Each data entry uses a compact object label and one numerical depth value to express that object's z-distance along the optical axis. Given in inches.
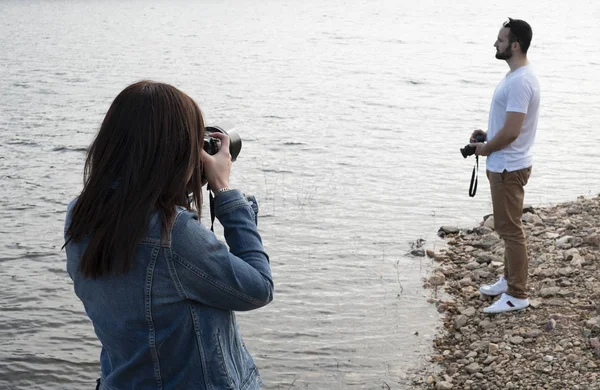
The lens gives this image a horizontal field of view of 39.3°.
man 226.7
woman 84.0
